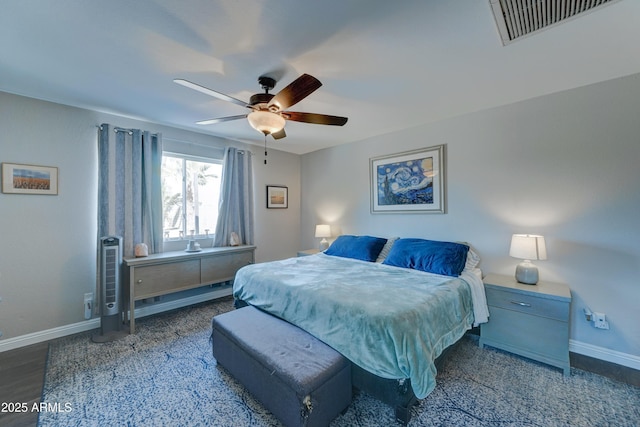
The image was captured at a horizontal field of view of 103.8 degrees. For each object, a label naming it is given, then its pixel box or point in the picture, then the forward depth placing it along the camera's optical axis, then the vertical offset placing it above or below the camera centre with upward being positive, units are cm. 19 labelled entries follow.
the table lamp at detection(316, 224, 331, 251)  426 -32
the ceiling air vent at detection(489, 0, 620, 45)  137 +114
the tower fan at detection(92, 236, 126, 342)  269 -74
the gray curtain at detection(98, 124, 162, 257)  290 +37
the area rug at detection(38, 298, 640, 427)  163 -133
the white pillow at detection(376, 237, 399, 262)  341 -50
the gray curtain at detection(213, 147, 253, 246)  392 +26
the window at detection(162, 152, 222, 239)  354 +31
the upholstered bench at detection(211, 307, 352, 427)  145 -99
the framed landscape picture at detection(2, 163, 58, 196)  245 +40
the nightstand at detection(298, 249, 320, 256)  429 -67
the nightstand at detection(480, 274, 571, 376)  208 -96
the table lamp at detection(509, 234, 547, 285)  229 -38
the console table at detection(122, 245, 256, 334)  283 -70
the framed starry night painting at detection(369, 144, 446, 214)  324 +44
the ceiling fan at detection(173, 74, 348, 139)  174 +87
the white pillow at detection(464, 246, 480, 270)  281 -55
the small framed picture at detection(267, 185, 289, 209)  458 +33
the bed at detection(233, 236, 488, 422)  156 -69
